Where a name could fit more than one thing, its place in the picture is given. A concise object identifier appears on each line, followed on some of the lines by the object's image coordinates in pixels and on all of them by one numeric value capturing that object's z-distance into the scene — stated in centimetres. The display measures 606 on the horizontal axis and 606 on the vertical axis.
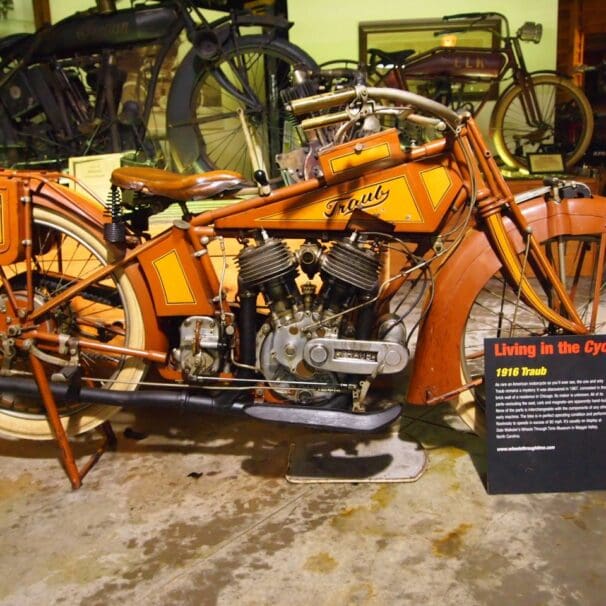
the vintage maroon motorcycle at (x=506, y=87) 451
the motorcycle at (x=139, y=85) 396
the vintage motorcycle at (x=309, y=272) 197
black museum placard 195
